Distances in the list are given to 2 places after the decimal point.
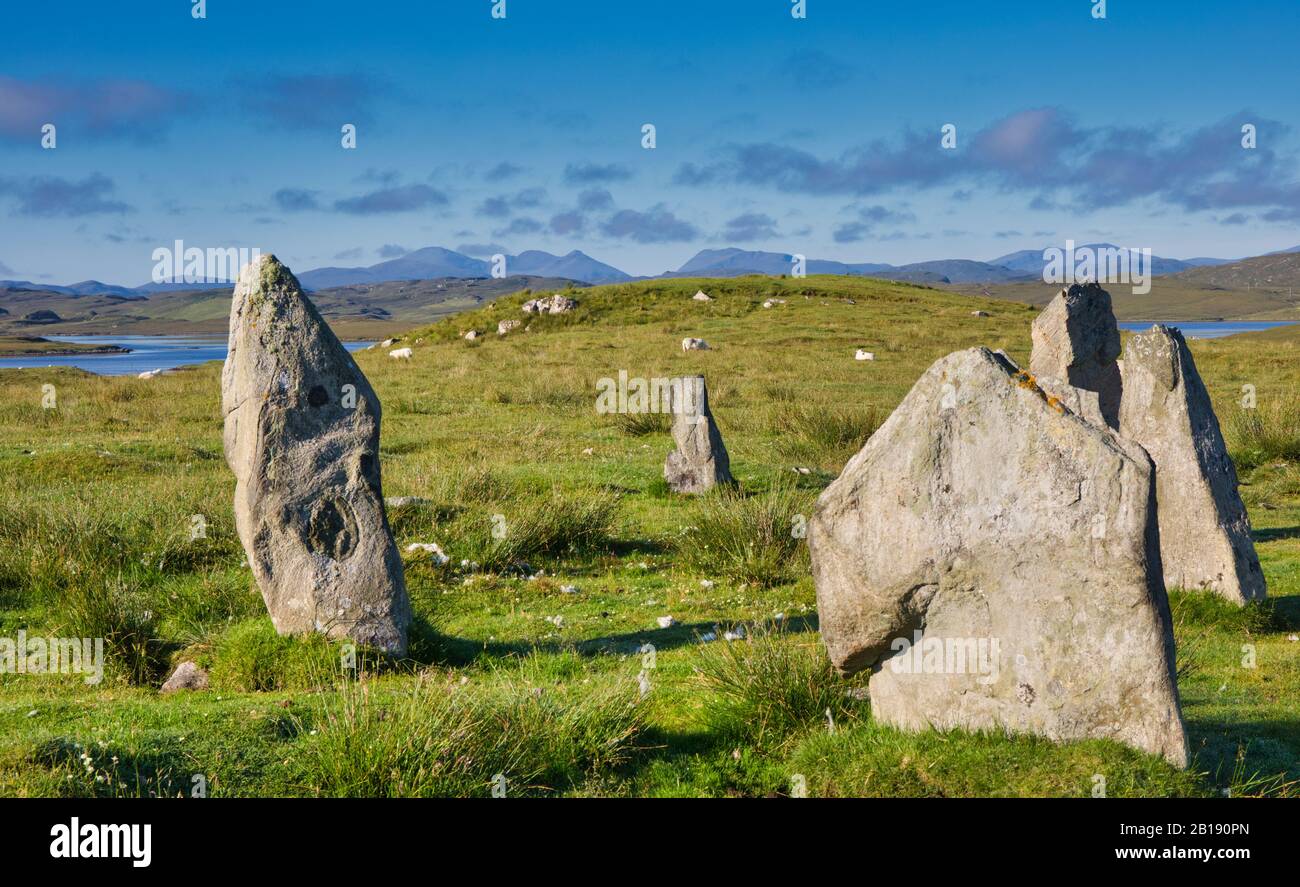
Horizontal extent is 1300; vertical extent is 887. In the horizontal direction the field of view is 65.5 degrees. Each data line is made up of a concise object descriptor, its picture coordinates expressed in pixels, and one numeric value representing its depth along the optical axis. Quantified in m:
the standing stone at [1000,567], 5.73
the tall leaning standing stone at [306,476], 8.64
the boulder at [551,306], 60.31
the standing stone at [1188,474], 10.13
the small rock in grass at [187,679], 8.41
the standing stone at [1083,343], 13.44
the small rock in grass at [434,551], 12.09
